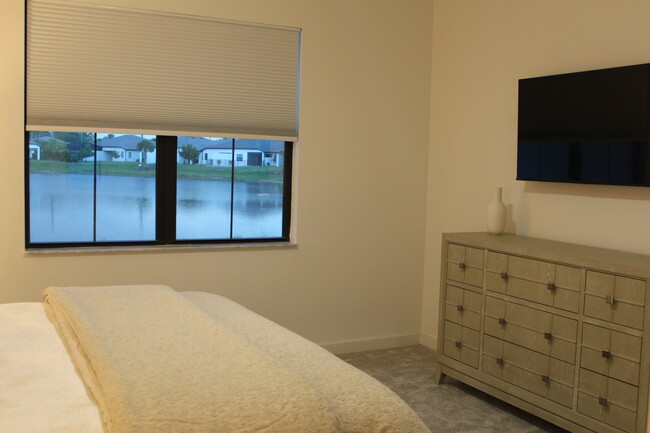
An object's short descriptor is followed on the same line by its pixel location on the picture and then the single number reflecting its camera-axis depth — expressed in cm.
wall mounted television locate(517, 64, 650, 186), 337
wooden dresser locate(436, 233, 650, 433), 305
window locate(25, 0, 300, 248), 392
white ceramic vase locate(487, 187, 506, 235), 412
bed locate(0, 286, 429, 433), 160
